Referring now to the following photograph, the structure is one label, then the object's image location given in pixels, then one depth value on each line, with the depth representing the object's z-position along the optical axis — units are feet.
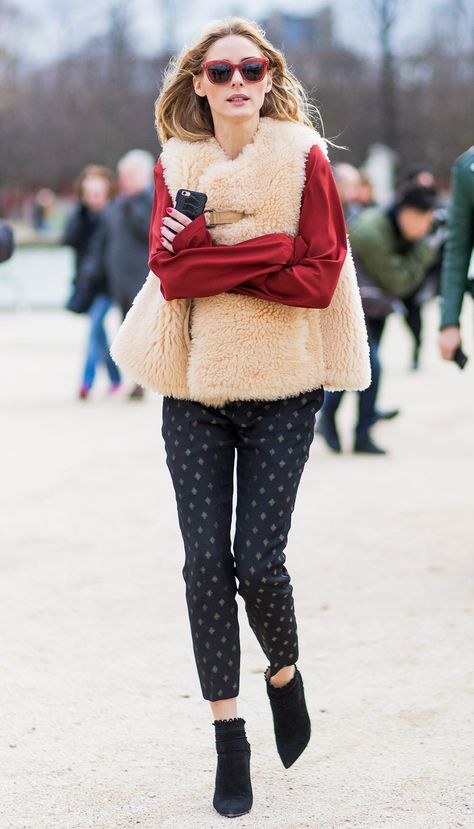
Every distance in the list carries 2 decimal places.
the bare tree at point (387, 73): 387.15
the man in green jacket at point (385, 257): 47.96
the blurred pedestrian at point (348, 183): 73.60
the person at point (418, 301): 73.16
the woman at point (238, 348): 18.96
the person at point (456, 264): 29.98
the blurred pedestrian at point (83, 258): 65.87
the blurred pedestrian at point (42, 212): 342.43
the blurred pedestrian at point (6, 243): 28.64
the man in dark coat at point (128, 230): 61.98
